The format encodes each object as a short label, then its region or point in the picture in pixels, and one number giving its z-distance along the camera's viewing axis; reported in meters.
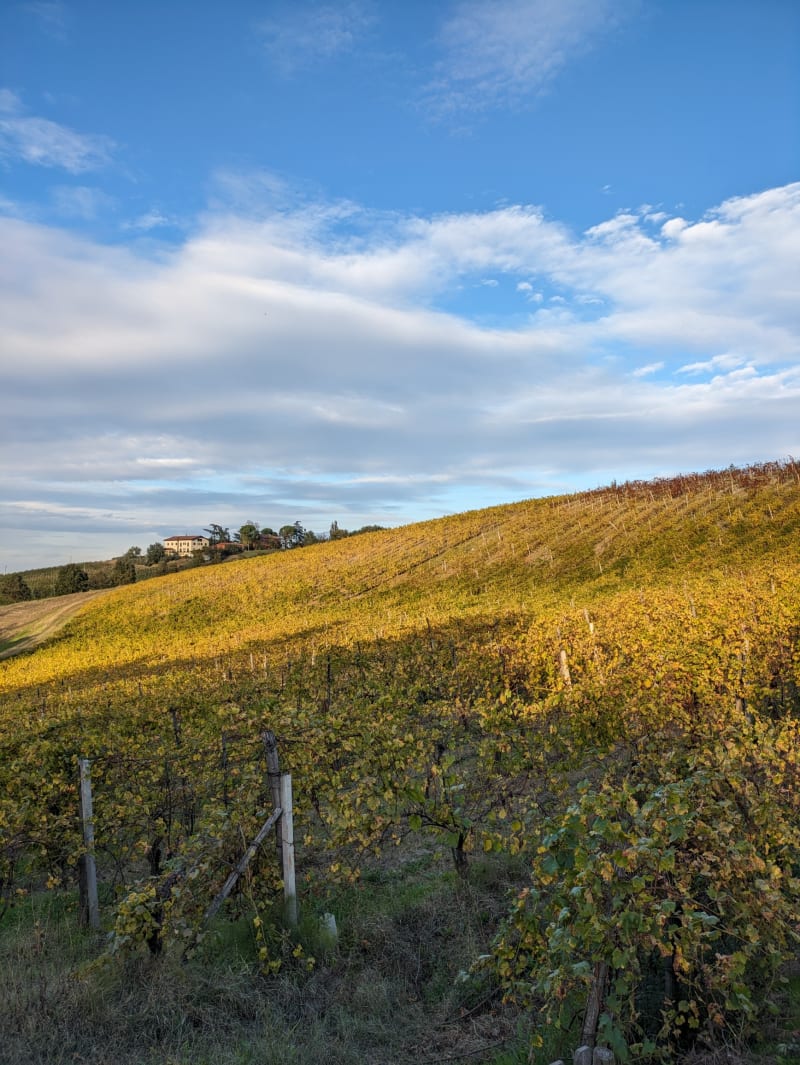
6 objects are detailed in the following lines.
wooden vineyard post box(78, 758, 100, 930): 6.14
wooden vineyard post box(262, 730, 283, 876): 5.82
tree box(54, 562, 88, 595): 73.38
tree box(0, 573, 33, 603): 78.69
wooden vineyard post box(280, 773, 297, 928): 5.66
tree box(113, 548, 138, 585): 77.94
